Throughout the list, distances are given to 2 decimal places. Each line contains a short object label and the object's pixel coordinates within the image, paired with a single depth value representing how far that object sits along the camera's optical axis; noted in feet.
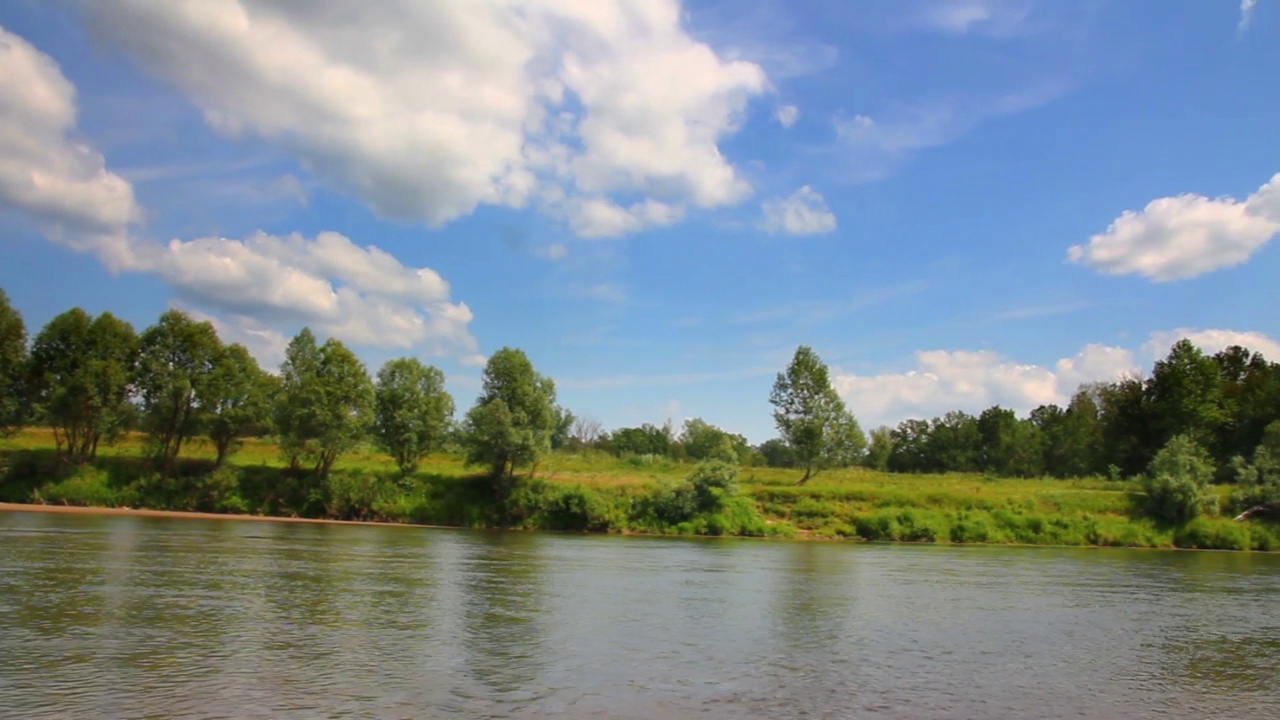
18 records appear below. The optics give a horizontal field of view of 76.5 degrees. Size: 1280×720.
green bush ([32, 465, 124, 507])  220.02
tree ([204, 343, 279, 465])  238.27
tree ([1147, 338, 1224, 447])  324.60
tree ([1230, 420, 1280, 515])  246.99
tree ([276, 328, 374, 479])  234.58
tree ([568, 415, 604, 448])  558.69
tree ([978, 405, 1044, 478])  467.52
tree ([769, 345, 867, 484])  274.98
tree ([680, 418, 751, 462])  550.36
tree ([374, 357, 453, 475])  252.83
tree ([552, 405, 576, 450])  262.67
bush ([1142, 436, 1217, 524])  240.94
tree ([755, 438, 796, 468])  281.54
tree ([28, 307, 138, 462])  224.12
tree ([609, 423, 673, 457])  615.57
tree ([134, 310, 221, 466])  237.45
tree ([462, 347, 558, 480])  237.66
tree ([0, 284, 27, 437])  225.97
